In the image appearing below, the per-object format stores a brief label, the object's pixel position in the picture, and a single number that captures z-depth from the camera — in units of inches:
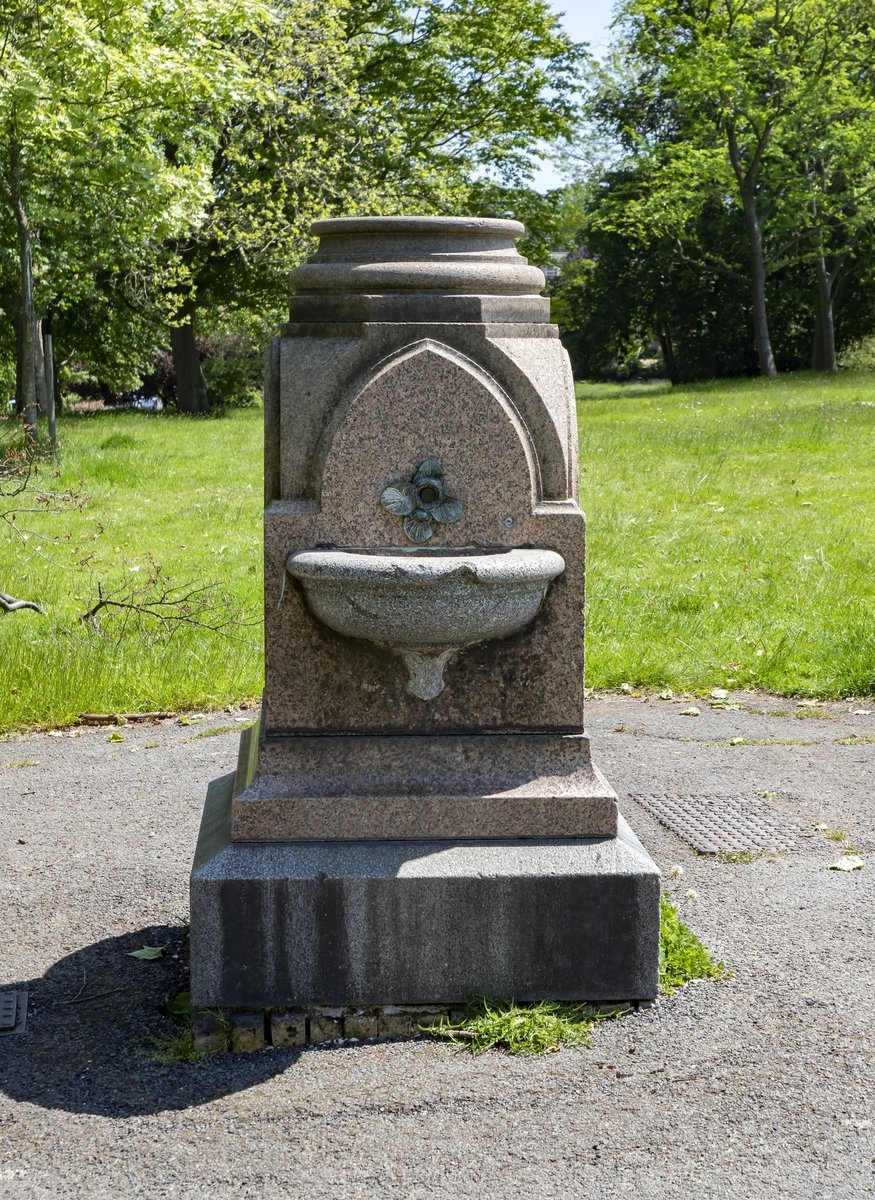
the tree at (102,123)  547.5
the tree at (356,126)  842.2
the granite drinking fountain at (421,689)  141.6
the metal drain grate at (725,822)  194.9
